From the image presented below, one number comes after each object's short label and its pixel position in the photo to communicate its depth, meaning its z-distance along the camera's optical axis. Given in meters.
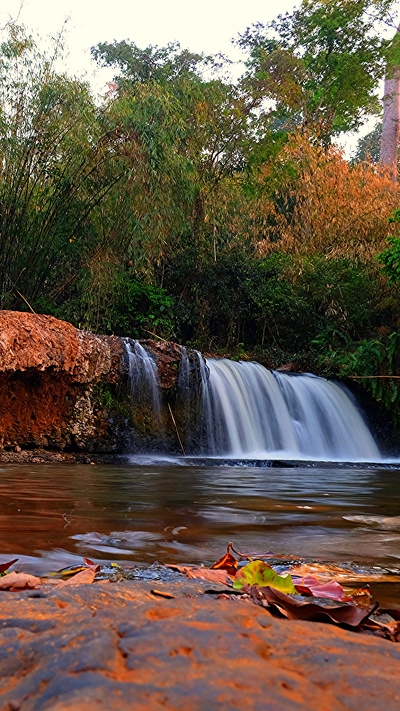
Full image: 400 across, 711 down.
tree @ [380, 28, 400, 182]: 20.81
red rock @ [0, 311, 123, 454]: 9.17
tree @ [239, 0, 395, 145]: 20.59
